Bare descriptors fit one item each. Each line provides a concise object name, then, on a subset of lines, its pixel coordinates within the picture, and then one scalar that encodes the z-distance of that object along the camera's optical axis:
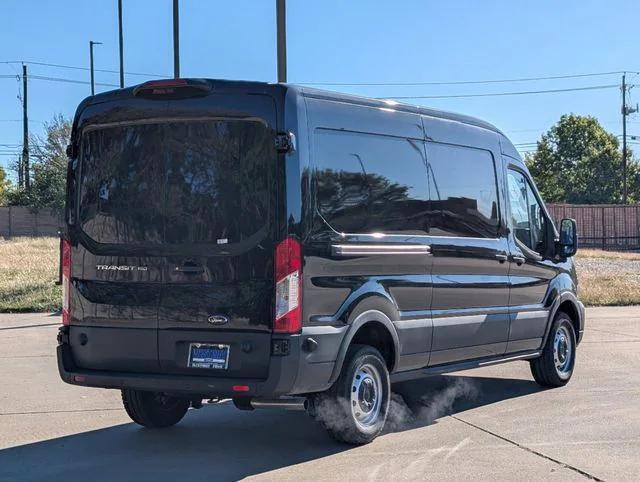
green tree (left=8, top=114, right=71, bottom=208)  53.38
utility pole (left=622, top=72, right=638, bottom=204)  69.19
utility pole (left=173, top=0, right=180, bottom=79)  16.75
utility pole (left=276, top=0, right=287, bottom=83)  13.12
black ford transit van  5.89
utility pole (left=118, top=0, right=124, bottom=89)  30.33
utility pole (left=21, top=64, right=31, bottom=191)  58.12
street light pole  48.49
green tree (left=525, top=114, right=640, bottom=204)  75.81
